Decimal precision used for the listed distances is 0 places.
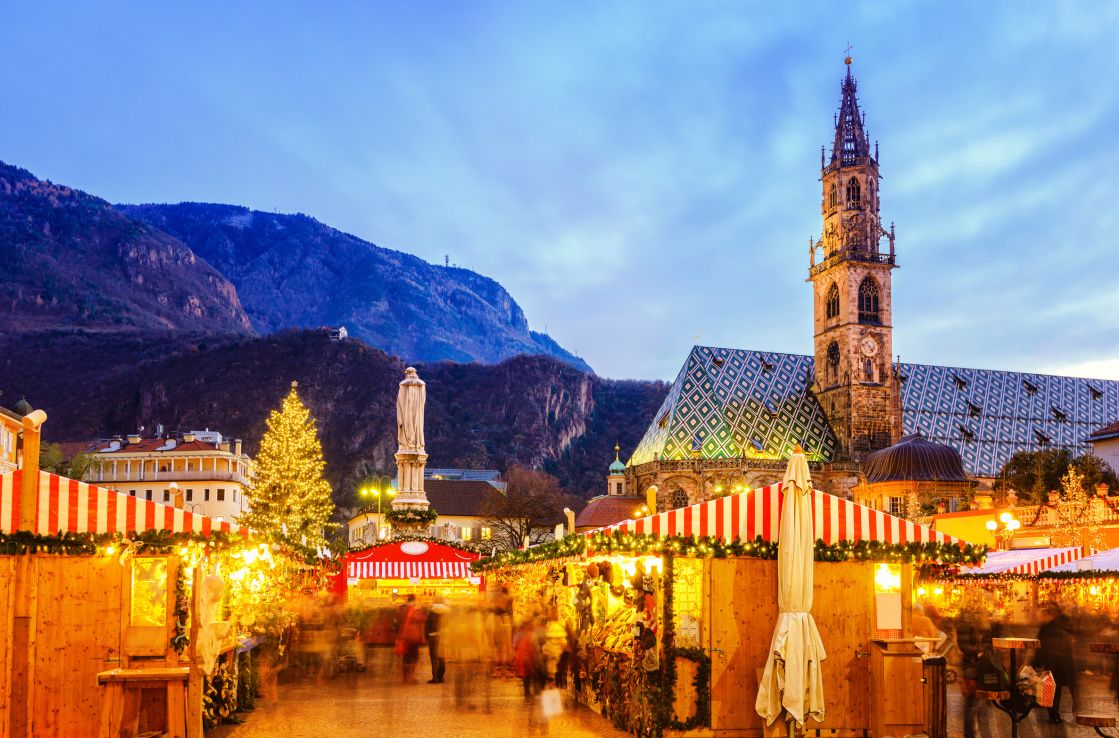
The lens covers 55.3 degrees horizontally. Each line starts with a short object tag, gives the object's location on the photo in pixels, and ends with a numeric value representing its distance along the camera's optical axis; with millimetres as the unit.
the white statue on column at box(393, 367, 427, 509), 29688
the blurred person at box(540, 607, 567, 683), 14461
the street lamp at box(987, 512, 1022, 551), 31219
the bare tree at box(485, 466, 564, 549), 77500
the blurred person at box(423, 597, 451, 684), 17172
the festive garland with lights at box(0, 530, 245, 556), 10328
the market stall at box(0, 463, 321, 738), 10367
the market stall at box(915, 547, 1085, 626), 20125
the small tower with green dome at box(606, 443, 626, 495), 69688
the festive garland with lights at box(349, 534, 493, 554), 25594
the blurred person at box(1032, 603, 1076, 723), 13383
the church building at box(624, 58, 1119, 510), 64688
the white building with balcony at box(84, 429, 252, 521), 73562
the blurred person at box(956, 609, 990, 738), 12709
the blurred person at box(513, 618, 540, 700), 14562
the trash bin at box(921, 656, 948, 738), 11555
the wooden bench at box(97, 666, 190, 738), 10133
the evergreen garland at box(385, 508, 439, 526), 27594
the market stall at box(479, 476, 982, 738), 11508
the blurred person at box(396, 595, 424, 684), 18062
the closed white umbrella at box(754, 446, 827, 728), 10828
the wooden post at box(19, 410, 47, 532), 9961
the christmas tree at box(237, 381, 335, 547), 46719
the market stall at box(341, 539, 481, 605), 24562
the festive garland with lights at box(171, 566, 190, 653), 11180
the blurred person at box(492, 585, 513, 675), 19812
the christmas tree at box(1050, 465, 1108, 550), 28875
